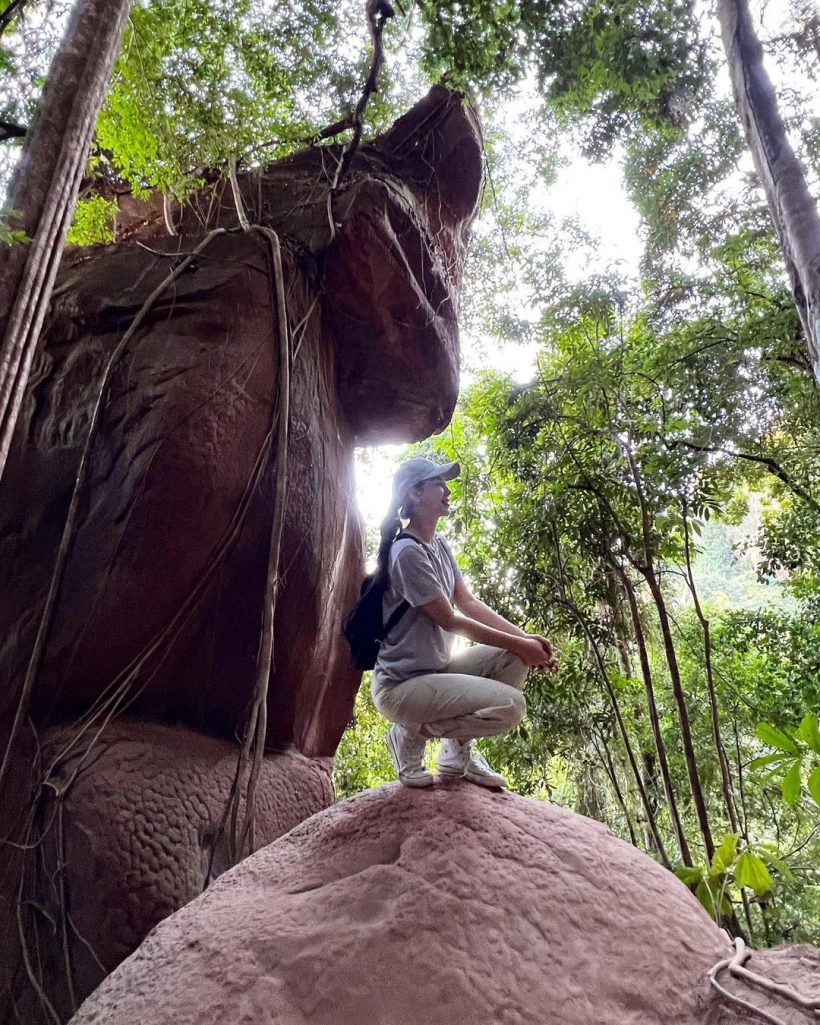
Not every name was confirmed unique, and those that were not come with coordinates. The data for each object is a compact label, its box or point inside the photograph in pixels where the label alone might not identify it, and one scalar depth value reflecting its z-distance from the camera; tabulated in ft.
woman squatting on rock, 8.50
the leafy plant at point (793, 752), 6.89
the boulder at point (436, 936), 6.02
